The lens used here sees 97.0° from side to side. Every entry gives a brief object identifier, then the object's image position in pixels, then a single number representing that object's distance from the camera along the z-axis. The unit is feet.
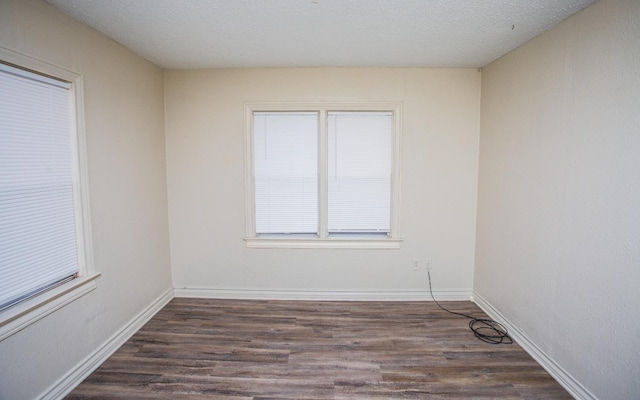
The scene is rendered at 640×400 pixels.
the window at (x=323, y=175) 10.16
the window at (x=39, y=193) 5.27
